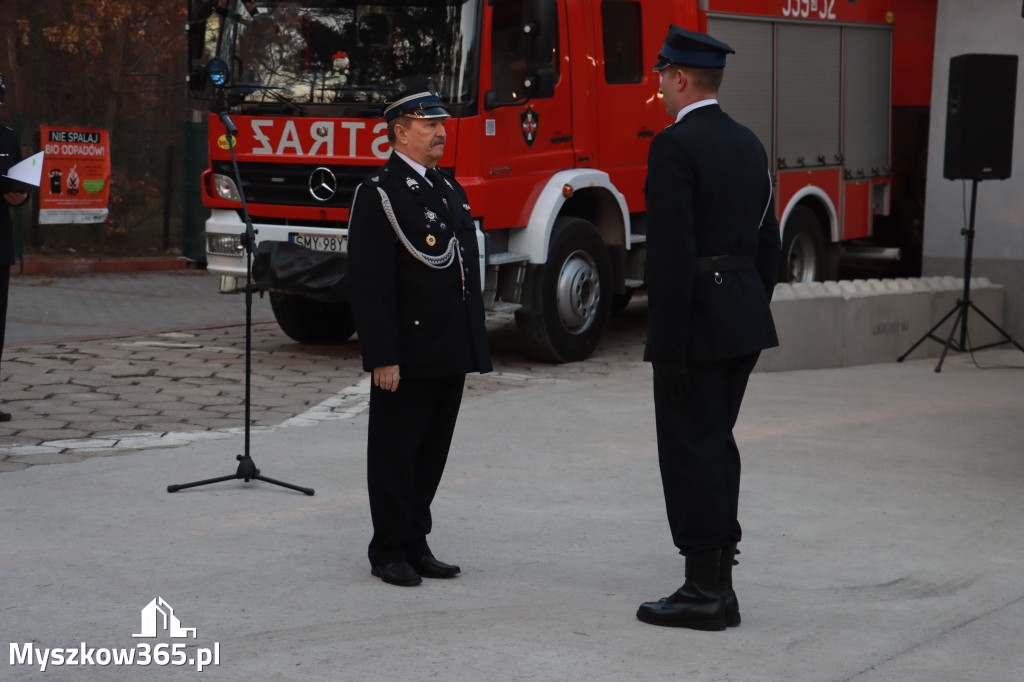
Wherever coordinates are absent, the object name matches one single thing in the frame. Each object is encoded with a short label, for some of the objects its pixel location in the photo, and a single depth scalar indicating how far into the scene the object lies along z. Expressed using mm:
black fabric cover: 9750
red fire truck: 9680
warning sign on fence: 17203
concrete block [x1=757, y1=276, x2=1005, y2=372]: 10844
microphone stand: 6316
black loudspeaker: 11492
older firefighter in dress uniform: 4898
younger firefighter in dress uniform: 4426
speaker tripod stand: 11367
